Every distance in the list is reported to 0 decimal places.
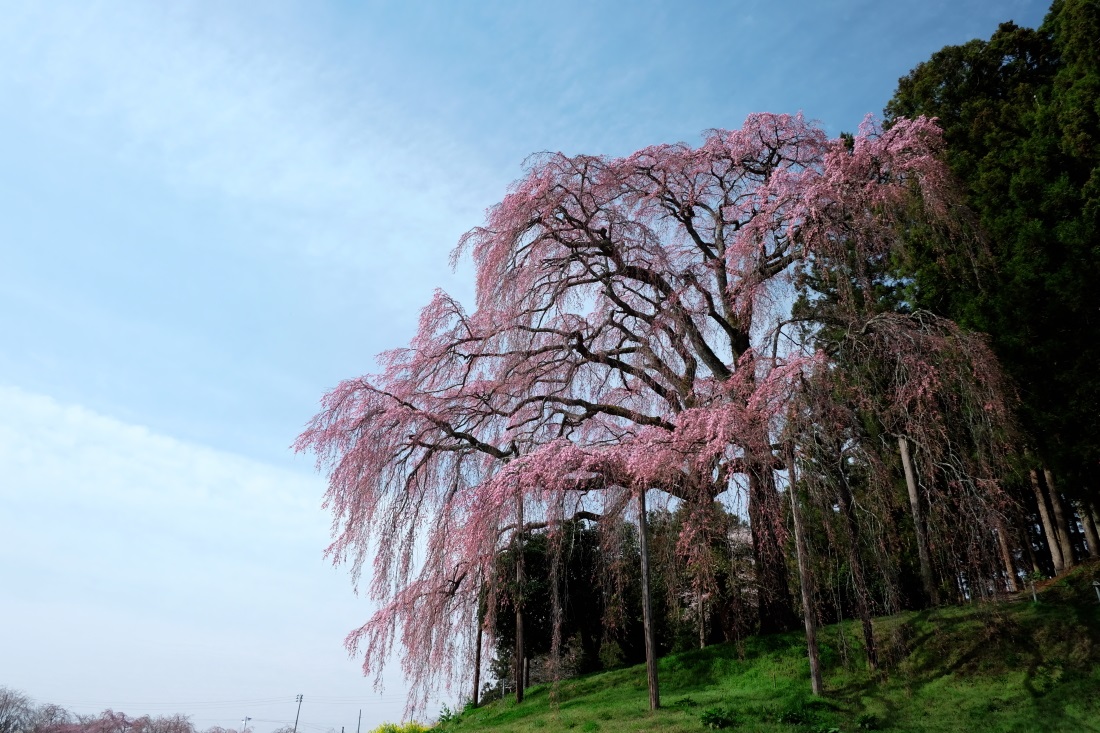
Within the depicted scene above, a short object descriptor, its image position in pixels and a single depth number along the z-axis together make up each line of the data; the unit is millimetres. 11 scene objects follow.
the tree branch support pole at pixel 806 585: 8383
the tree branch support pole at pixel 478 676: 15302
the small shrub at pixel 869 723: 8828
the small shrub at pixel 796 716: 9047
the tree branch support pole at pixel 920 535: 11359
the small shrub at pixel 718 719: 9031
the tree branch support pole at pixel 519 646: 13755
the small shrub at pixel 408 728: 15293
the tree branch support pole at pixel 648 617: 10758
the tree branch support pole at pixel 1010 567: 17314
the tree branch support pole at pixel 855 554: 8117
